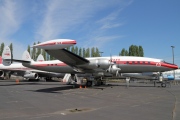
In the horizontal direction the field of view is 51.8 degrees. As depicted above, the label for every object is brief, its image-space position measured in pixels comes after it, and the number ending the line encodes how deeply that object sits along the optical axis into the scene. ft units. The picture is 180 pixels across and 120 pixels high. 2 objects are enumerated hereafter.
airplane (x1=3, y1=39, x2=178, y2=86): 78.79
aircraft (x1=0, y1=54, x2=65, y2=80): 149.07
